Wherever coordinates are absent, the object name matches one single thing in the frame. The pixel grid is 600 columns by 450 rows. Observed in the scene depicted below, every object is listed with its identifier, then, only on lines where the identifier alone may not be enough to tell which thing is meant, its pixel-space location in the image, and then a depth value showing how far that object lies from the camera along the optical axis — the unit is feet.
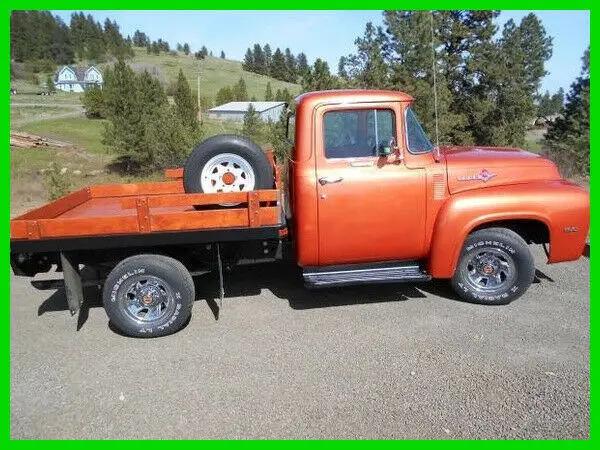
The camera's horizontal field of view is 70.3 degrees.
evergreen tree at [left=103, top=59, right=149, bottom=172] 57.67
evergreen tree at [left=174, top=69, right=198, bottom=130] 54.98
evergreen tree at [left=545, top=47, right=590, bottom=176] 45.91
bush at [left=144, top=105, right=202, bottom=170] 45.91
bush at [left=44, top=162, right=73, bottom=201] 31.30
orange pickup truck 13.26
